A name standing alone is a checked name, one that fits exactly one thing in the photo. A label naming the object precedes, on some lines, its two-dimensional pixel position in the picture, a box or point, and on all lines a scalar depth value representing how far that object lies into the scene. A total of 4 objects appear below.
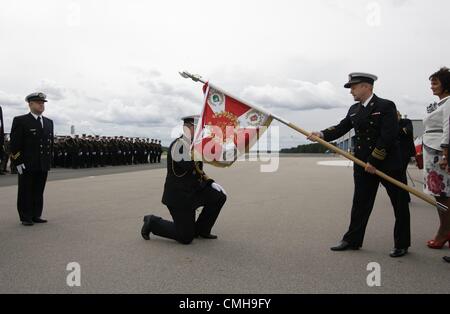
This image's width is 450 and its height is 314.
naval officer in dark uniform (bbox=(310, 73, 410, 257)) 5.05
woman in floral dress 5.20
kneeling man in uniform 5.65
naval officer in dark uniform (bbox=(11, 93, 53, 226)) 7.05
